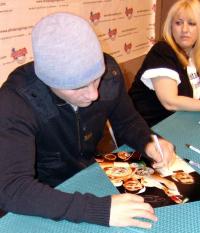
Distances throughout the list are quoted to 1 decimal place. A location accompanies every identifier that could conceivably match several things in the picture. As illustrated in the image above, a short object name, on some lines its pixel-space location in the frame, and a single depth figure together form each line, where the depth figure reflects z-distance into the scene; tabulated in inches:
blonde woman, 58.8
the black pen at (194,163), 38.7
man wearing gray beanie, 29.7
